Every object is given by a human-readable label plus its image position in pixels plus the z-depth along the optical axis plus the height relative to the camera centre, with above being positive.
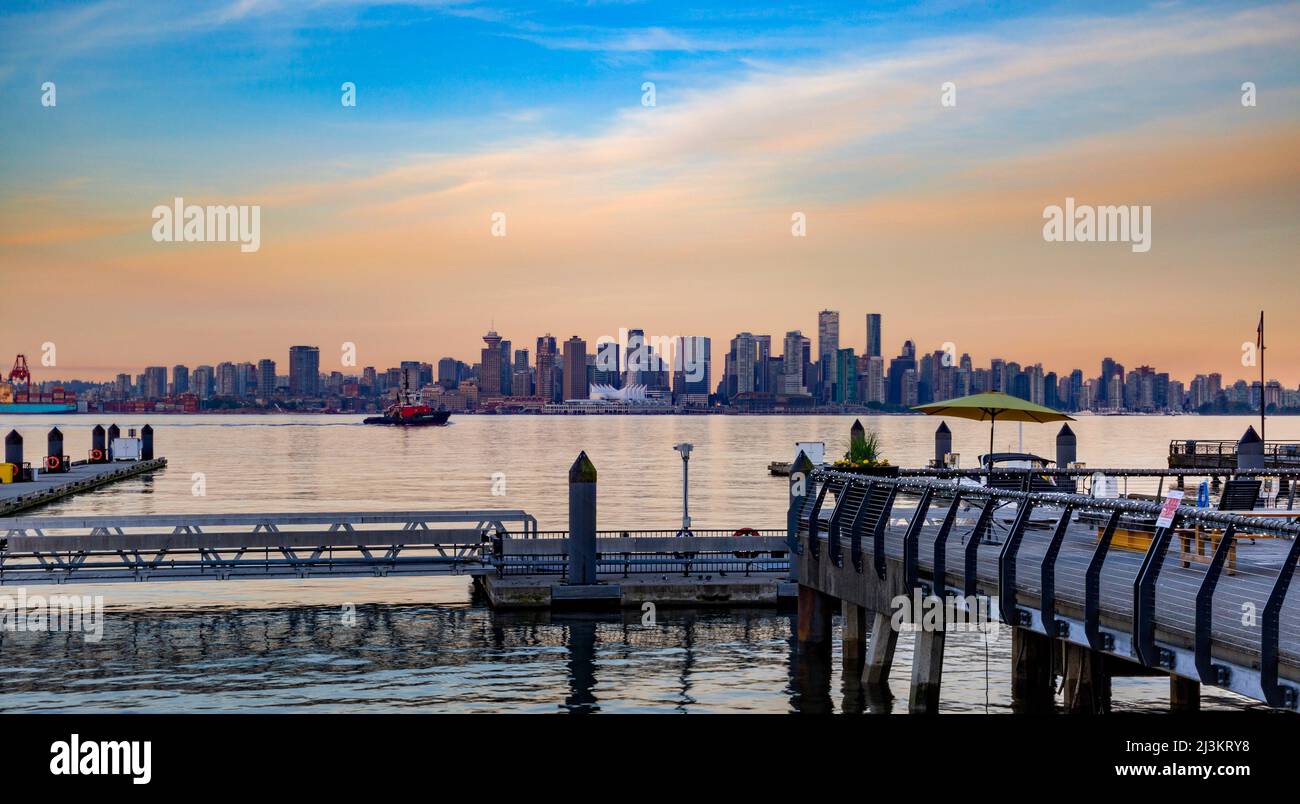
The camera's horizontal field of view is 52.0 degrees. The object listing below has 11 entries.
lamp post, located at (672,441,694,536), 38.65 -2.70
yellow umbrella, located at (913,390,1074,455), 31.72 -0.26
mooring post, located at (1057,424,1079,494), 56.73 -2.19
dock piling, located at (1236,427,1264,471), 47.88 -2.06
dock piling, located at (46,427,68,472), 102.31 -3.87
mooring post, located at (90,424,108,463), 118.38 -4.00
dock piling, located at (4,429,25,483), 95.75 -3.18
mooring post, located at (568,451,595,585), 32.43 -3.04
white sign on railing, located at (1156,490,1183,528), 13.31 -1.16
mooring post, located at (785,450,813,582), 25.81 -2.17
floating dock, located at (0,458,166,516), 72.19 -5.25
